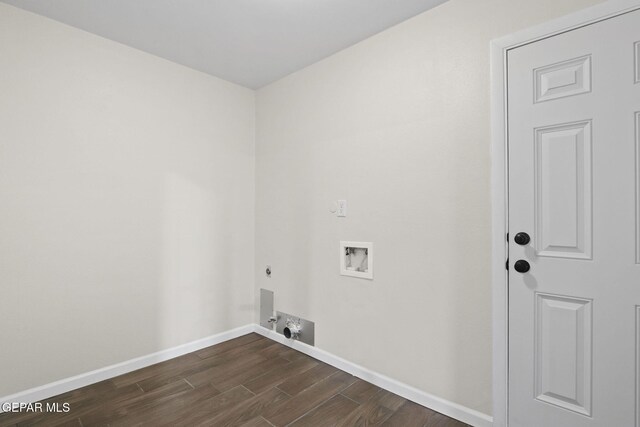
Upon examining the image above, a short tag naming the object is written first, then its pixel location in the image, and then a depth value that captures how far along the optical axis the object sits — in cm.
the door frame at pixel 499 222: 161
